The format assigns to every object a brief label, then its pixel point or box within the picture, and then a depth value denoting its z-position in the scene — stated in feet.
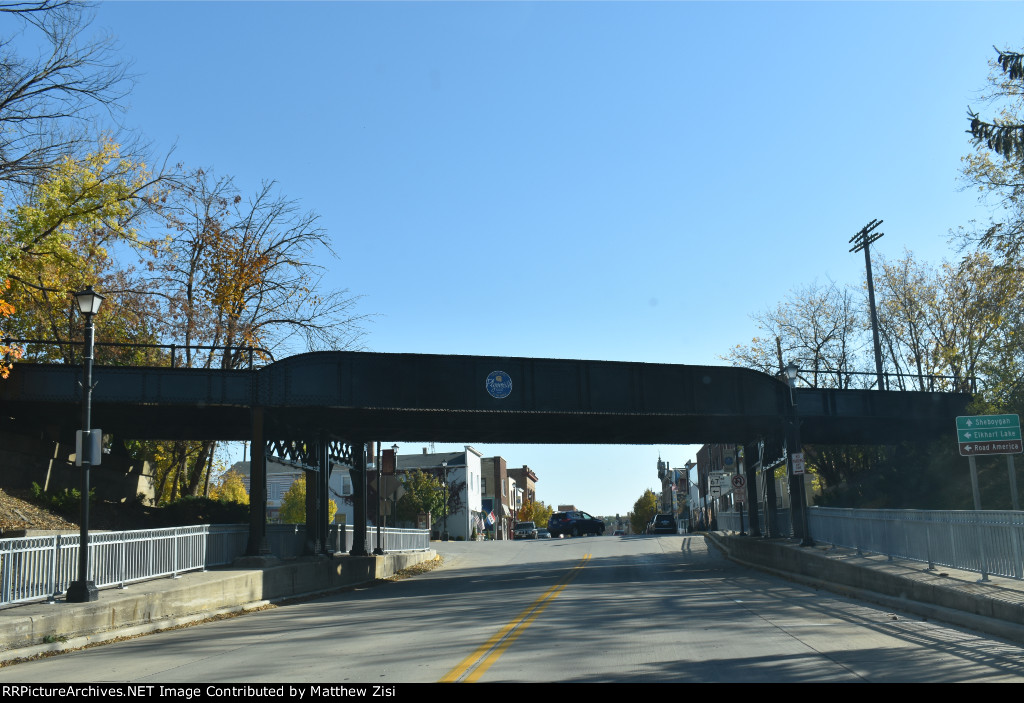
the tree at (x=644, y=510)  494.18
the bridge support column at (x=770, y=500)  106.83
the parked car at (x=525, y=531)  271.28
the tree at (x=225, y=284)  119.24
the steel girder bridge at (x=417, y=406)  82.53
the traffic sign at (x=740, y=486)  131.34
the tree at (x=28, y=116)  77.00
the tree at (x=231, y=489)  204.27
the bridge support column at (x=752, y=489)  118.21
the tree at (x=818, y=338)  157.28
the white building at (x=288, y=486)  285.64
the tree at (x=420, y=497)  260.21
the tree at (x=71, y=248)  91.76
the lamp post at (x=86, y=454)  47.37
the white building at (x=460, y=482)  294.87
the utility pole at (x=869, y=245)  136.22
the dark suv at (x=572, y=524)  234.58
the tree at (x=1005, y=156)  76.18
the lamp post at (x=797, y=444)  85.35
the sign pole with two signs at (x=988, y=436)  54.75
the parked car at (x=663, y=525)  219.82
